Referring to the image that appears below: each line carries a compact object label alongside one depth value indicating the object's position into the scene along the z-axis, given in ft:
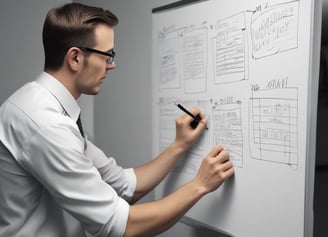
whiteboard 3.26
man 3.34
